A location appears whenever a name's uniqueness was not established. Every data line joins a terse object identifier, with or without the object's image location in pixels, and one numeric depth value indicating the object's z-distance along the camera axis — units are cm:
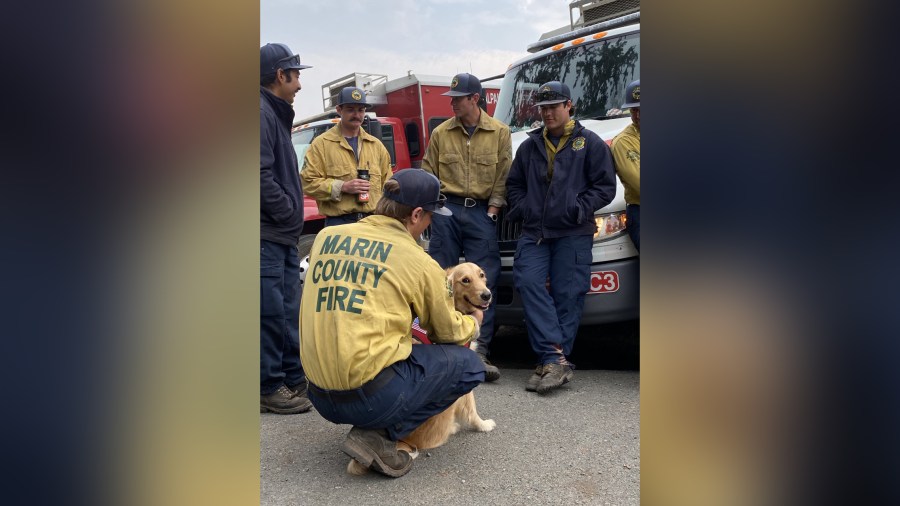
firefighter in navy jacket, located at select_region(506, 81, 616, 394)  430
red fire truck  1033
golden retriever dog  334
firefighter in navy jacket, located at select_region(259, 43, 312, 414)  383
